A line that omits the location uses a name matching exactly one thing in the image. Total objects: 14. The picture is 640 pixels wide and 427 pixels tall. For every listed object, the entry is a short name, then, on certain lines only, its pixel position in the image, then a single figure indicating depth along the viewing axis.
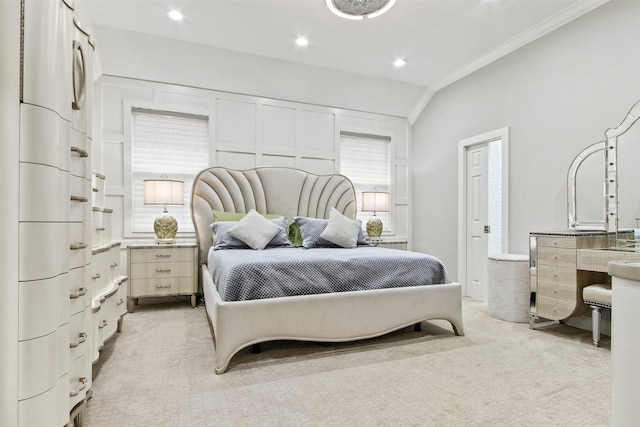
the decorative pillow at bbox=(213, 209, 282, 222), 3.94
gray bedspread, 2.27
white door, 4.14
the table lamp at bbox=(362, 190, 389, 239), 4.72
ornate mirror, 2.73
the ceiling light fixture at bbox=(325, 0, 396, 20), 2.90
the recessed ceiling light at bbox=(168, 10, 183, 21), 3.22
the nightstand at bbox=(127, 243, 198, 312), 3.58
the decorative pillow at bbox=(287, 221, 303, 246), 3.99
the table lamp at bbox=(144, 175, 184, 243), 3.75
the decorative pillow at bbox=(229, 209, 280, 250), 3.43
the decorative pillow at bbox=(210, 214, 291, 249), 3.46
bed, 2.18
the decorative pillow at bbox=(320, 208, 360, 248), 3.61
